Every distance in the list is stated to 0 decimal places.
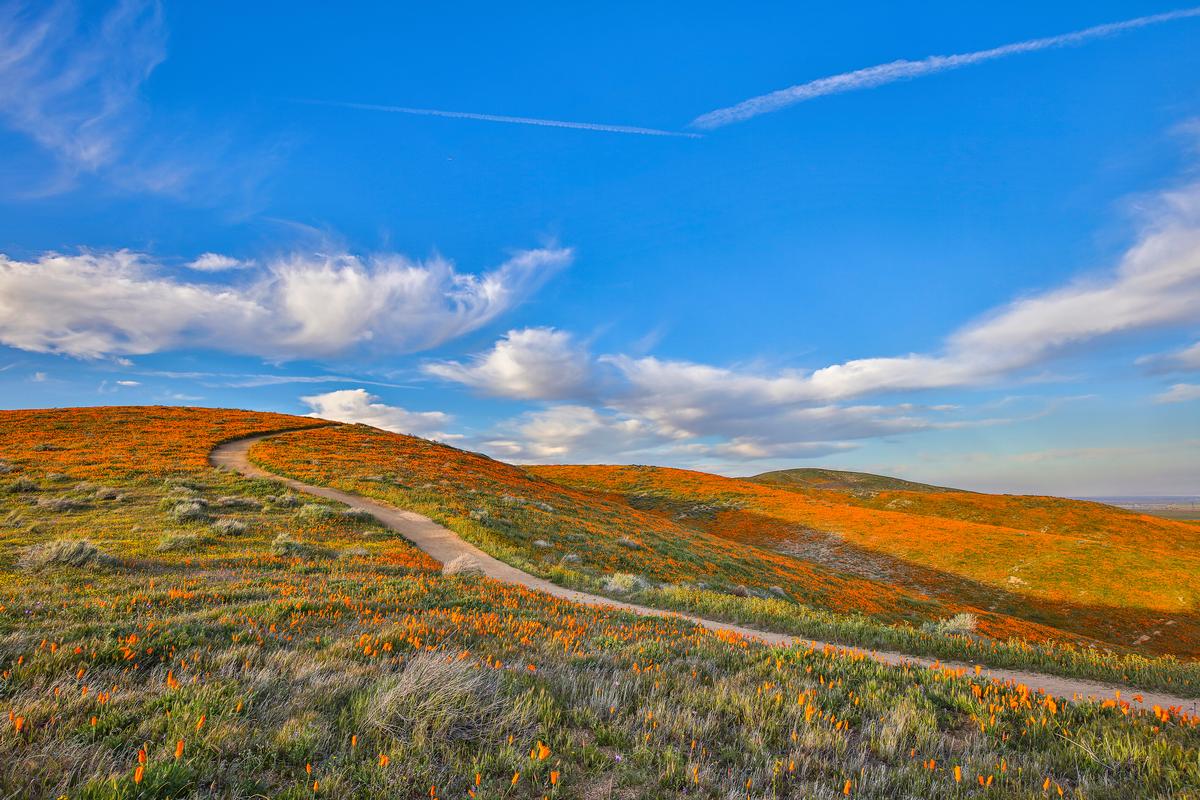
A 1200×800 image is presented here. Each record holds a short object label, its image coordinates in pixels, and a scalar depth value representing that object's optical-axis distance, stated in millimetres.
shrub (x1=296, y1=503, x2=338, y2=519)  20922
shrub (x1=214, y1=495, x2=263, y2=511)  21375
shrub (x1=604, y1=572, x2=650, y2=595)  15338
